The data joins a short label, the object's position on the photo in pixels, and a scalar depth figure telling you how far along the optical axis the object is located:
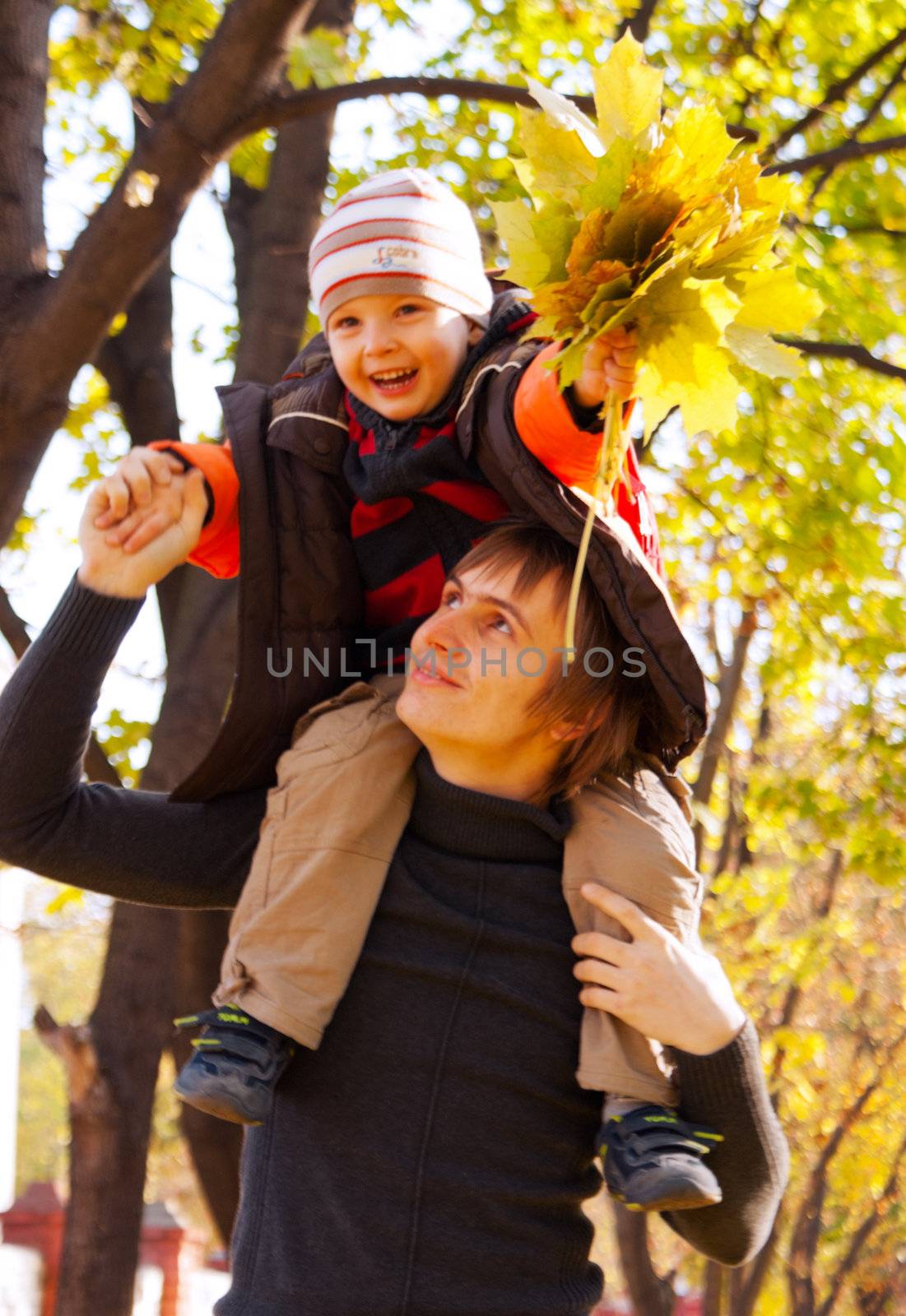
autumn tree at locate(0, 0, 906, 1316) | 3.49
